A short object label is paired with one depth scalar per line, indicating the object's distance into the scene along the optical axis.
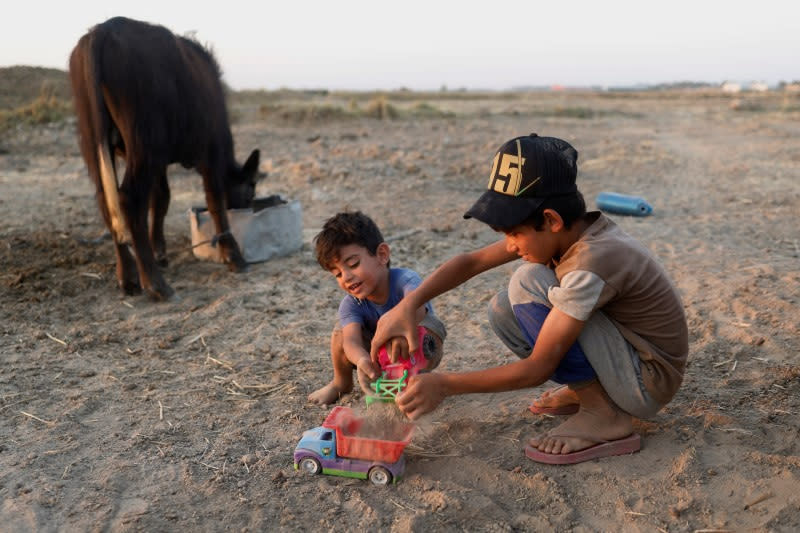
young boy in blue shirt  2.91
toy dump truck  2.53
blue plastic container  6.79
